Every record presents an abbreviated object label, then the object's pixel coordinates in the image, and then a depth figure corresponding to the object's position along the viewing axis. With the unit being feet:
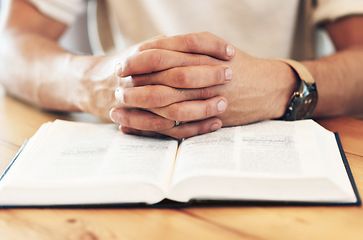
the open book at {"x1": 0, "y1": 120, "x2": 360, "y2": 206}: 1.66
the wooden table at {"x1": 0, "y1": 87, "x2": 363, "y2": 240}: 1.52
